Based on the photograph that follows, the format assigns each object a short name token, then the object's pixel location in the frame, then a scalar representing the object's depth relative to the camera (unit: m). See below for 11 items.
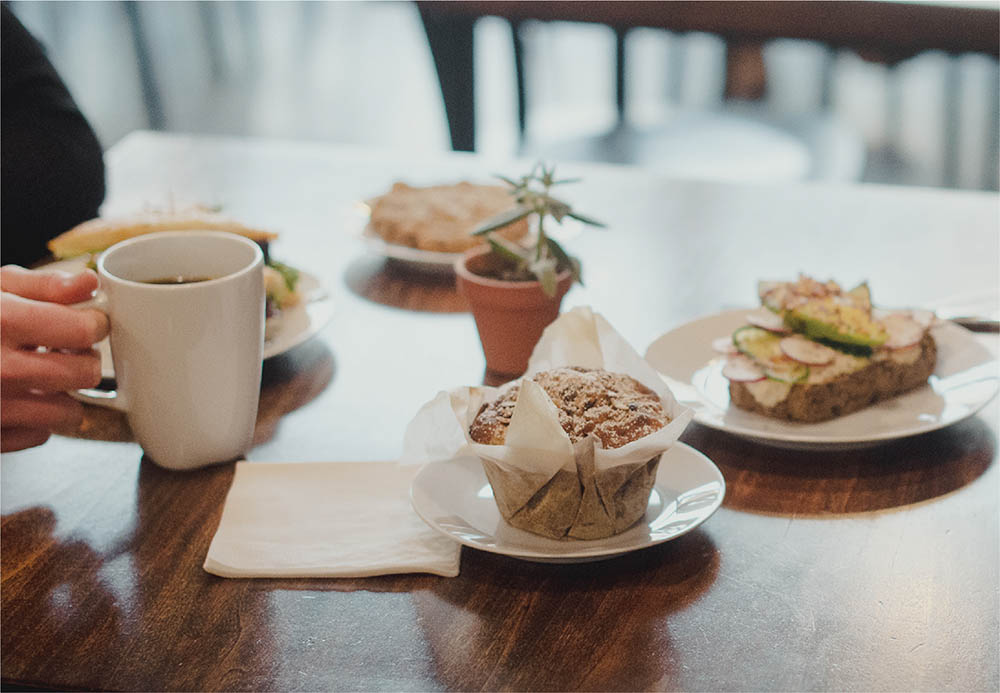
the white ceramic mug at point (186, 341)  0.87
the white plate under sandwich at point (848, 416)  0.96
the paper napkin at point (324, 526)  0.82
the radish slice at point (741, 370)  1.00
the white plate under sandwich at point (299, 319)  1.13
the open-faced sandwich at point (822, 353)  0.98
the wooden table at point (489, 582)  0.72
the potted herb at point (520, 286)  1.05
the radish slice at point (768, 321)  1.04
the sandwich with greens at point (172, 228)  1.23
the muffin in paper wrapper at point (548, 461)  0.77
